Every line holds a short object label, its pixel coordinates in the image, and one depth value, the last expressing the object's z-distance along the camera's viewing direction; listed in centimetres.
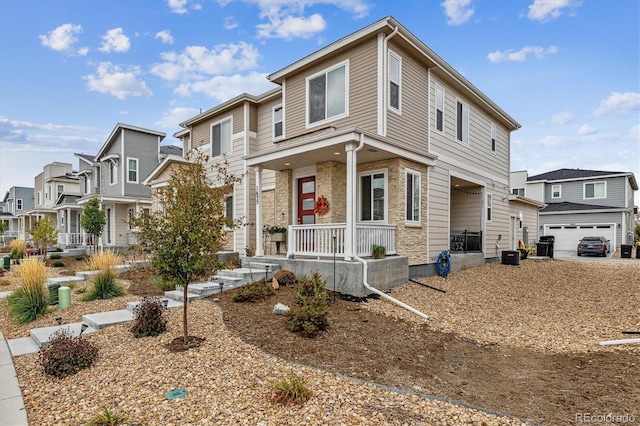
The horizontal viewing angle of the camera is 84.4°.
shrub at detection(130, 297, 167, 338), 564
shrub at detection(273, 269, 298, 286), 884
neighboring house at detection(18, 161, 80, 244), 3002
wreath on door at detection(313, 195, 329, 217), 1068
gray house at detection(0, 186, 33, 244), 3956
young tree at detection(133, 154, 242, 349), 497
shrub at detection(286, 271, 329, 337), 561
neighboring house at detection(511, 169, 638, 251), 2703
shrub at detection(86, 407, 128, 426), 328
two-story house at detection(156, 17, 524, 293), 942
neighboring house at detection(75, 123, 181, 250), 2208
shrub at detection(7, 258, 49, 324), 722
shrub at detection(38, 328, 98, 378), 451
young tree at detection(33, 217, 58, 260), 1669
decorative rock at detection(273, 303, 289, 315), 646
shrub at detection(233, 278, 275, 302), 757
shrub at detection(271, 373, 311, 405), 357
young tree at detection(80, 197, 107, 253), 1781
